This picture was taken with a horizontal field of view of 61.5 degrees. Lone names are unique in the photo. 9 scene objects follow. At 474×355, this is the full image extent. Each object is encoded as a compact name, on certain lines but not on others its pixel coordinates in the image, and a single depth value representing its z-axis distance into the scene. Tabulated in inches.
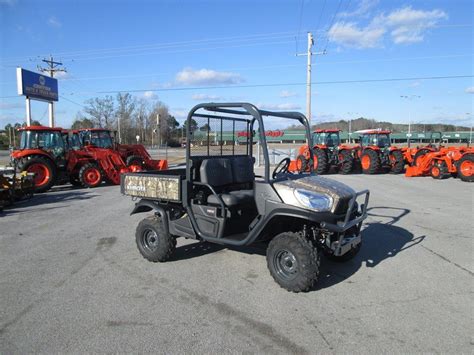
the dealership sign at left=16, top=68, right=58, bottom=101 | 896.3
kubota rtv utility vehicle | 175.2
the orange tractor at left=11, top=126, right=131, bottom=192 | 538.3
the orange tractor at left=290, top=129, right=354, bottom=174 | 763.4
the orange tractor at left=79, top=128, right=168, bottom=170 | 675.4
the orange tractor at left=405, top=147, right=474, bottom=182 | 617.3
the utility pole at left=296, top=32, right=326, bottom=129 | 1141.1
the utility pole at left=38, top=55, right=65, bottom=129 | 1700.3
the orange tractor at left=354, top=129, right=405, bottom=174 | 756.0
